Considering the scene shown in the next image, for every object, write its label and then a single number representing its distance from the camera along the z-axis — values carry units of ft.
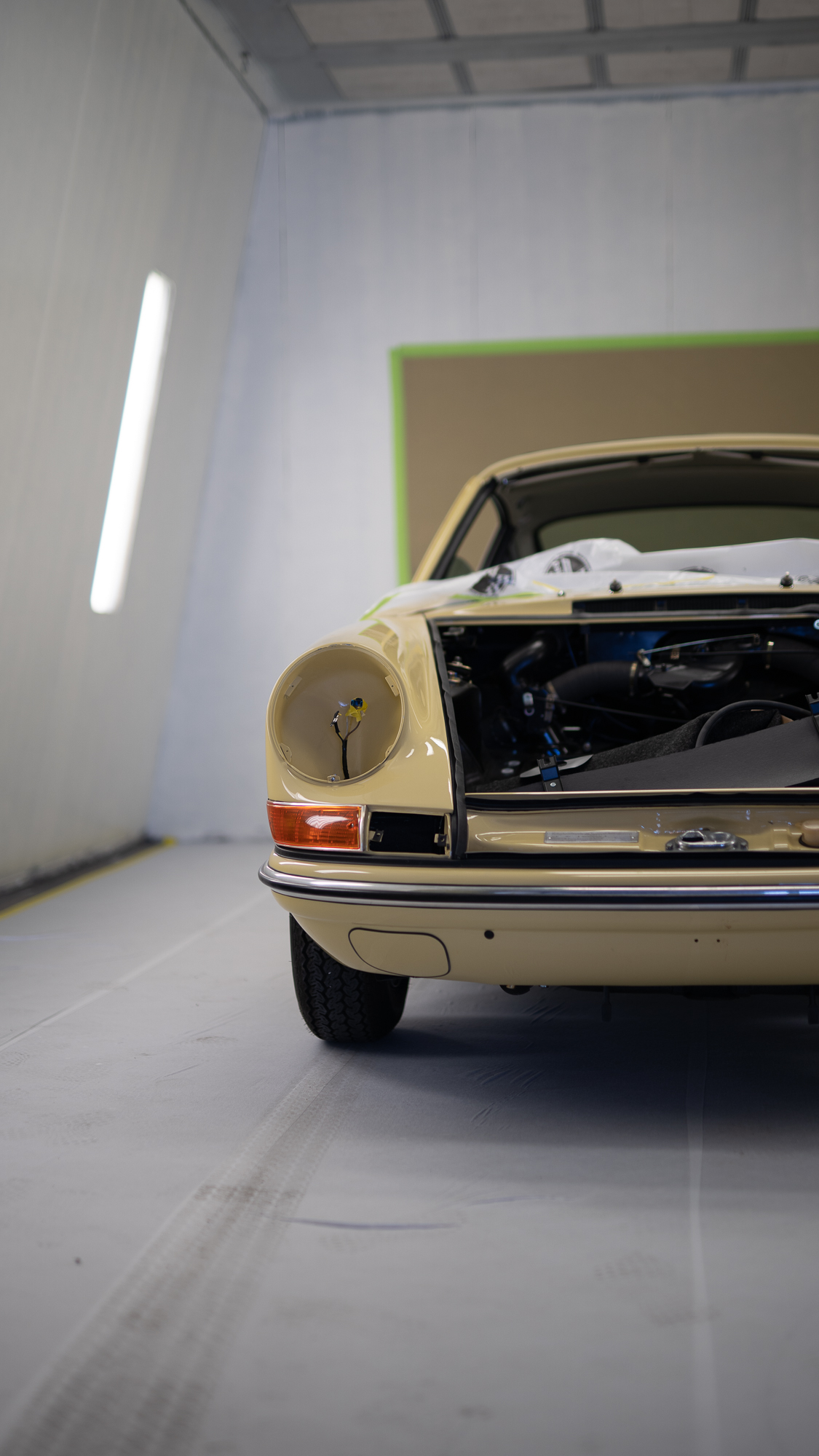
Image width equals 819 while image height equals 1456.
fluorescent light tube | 18.12
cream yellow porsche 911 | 6.54
